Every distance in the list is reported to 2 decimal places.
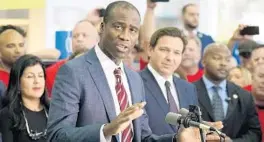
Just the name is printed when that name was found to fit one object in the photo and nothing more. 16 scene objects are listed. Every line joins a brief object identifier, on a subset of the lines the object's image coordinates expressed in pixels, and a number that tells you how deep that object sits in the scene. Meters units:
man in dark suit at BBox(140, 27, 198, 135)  7.39
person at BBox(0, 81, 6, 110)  8.27
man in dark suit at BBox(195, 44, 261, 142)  8.58
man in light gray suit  4.95
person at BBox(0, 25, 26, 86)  9.02
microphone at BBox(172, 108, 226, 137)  4.56
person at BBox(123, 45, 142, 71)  10.67
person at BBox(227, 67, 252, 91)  11.01
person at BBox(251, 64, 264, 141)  9.04
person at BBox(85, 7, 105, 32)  11.32
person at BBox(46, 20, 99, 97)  9.90
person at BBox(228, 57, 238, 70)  11.25
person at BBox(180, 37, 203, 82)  10.51
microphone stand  4.69
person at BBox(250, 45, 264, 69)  10.39
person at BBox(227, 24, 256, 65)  11.85
